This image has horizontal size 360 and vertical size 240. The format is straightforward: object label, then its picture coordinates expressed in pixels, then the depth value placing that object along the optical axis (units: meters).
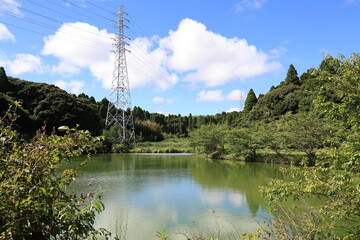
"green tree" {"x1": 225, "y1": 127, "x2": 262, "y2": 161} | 19.41
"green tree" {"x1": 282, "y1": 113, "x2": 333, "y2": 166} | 15.48
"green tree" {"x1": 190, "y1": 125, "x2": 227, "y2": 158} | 24.75
